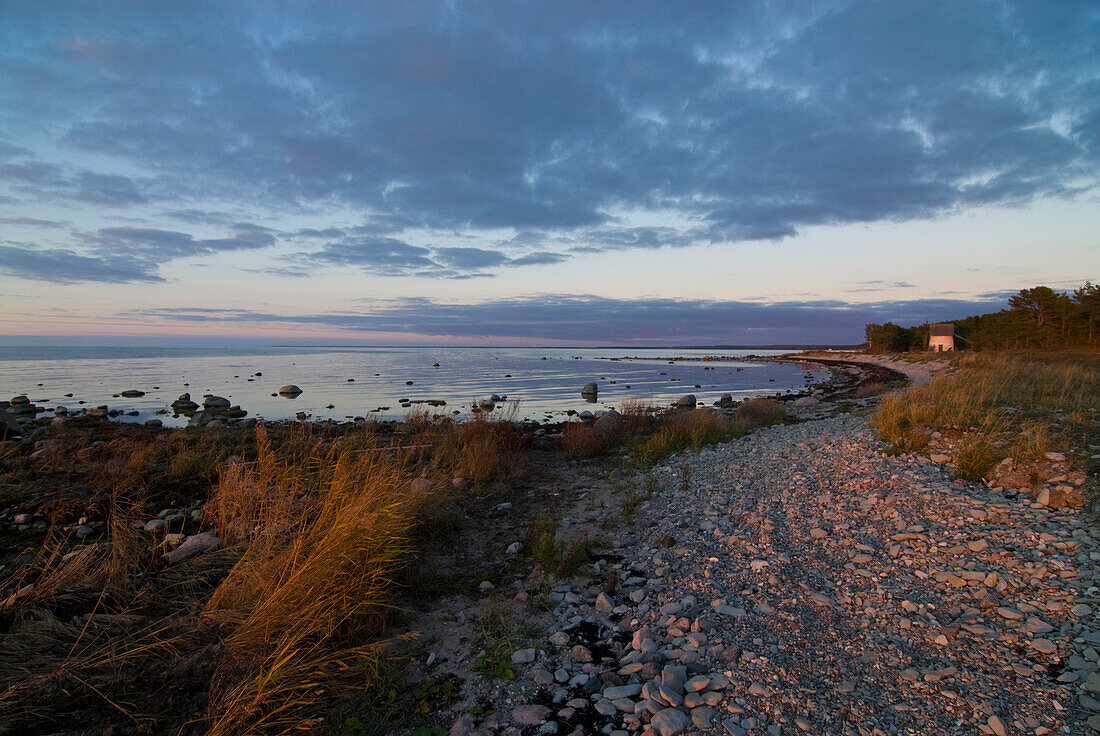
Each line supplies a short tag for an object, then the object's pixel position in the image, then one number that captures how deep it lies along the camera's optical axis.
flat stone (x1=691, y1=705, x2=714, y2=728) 3.19
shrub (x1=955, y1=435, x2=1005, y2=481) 7.23
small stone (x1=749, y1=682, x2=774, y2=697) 3.41
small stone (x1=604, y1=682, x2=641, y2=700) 3.58
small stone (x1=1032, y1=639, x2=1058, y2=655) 3.57
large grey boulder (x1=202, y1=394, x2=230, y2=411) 23.03
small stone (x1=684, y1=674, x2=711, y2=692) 3.52
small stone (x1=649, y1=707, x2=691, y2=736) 3.14
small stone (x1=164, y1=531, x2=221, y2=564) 5.66
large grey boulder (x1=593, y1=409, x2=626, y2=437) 14.42
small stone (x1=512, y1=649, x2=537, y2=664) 4.07
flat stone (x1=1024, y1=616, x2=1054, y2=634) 3.79
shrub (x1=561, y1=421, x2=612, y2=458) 12.81
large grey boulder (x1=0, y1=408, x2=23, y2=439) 14.68
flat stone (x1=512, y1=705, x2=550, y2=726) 3.40
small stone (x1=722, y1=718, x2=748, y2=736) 3.10
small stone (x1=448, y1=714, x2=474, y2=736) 3.28
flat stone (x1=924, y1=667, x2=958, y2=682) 3.43
